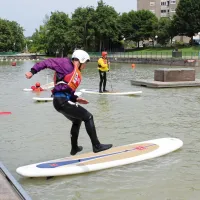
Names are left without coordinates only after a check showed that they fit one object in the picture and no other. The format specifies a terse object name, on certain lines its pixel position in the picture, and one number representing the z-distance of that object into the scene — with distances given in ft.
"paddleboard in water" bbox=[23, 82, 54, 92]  59.96
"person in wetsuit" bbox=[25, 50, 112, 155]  18.61
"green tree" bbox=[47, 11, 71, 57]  288.10
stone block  62.95
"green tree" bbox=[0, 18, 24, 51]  337.93
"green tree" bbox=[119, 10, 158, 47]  279.90
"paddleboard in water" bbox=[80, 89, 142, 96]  51.79
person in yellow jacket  49.42
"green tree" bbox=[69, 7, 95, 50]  272.72
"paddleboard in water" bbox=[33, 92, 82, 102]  46.42
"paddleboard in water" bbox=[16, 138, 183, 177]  18.99
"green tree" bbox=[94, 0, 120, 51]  266.38
